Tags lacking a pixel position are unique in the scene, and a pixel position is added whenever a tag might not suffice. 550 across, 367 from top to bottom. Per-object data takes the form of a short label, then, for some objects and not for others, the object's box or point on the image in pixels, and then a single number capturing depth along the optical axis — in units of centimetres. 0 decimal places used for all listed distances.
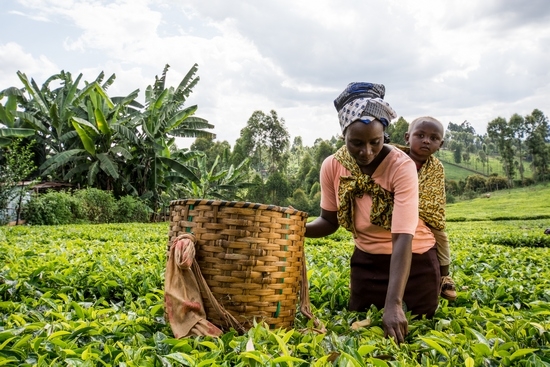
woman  205
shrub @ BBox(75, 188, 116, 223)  1335
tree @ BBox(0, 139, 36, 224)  1198
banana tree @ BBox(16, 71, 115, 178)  1394
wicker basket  189
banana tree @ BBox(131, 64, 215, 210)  1469
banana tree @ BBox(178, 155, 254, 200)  1628
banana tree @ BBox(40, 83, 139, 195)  1349
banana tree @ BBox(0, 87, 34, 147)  1148
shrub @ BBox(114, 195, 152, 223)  1440
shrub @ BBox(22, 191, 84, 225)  1207
